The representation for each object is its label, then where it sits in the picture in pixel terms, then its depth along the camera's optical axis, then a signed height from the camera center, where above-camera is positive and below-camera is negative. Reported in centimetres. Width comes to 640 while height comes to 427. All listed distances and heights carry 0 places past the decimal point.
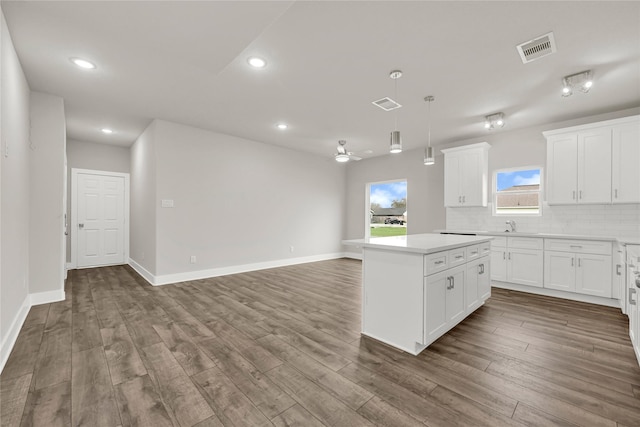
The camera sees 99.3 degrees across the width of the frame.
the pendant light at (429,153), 353 +77
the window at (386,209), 724 +9
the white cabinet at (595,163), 371 +74
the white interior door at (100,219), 595 -18
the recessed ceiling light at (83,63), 285 +158
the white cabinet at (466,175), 509 +73
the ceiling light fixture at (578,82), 296 +147
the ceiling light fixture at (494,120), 418 +145
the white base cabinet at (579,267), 367 -76
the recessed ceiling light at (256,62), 278 +157
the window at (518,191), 484 +40
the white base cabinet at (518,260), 420 -76
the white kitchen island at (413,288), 231 -70
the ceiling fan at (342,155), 421 +88
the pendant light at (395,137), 300 +86
